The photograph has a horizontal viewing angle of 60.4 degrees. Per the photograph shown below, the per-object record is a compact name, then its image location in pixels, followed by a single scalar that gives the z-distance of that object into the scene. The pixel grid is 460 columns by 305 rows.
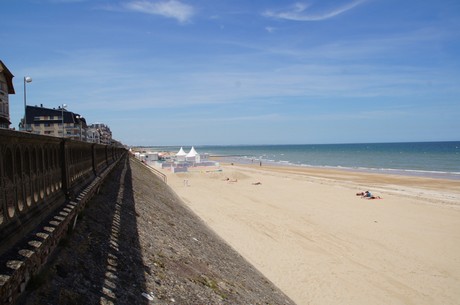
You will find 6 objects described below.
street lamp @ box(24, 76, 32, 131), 18.06
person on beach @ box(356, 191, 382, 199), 30.49
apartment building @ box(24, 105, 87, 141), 74.25
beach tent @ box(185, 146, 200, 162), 63.05
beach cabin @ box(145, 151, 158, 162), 74.71
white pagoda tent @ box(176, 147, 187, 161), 68.31
